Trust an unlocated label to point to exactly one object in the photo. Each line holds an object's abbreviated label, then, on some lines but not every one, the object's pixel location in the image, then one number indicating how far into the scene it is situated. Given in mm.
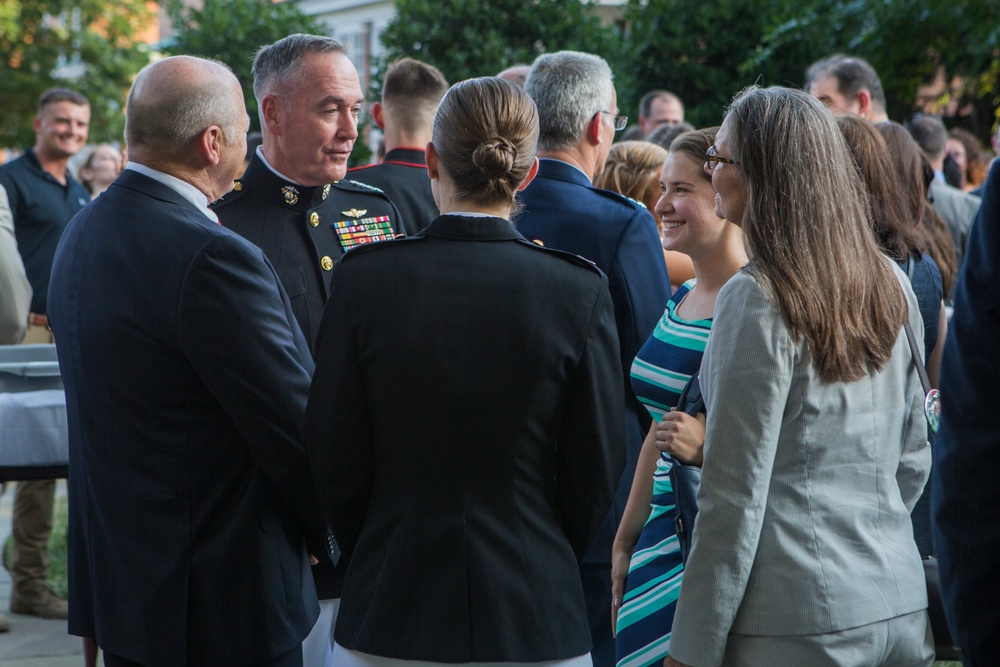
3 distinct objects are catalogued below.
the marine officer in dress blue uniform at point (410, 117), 4918
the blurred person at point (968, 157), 9773
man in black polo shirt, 7223
